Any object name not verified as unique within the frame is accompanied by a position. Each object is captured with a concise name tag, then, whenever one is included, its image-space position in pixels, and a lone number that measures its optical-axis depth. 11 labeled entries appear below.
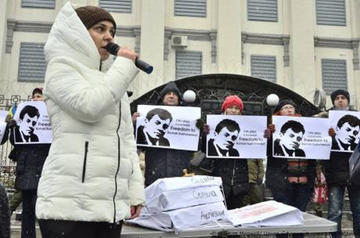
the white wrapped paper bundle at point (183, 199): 3.09
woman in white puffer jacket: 2.07
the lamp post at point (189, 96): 9.59
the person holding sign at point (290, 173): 4.89
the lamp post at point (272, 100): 11.31
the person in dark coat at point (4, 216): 1.89
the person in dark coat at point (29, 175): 4.62
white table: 2.99
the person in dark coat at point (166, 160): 4.59
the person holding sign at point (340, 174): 4.91
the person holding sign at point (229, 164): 4.62
